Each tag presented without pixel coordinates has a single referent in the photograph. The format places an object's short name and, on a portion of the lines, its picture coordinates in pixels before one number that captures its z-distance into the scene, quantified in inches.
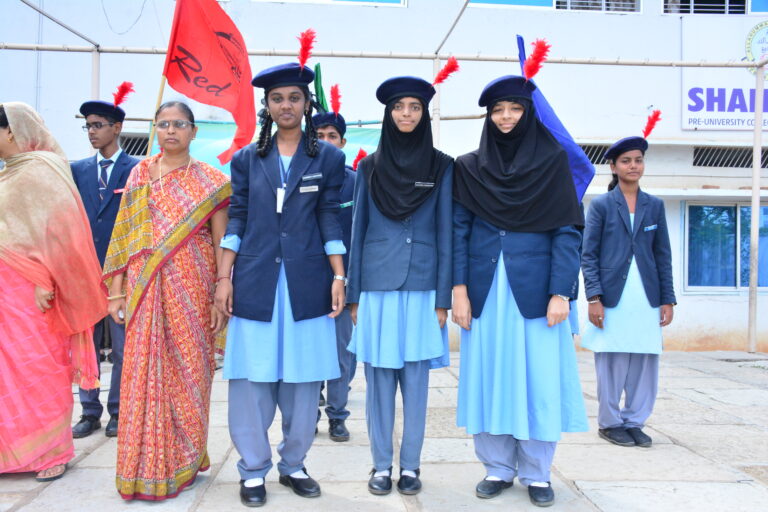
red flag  160.2
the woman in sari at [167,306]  116.7
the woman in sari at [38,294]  130.2
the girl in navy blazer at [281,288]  119.7
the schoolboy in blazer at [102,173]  173.8
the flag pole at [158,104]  136.0
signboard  353.1
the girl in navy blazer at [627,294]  161.9
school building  331.3
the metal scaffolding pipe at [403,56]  261.7
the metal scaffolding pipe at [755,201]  304.3
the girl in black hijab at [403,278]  122.0
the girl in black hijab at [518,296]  120.1
